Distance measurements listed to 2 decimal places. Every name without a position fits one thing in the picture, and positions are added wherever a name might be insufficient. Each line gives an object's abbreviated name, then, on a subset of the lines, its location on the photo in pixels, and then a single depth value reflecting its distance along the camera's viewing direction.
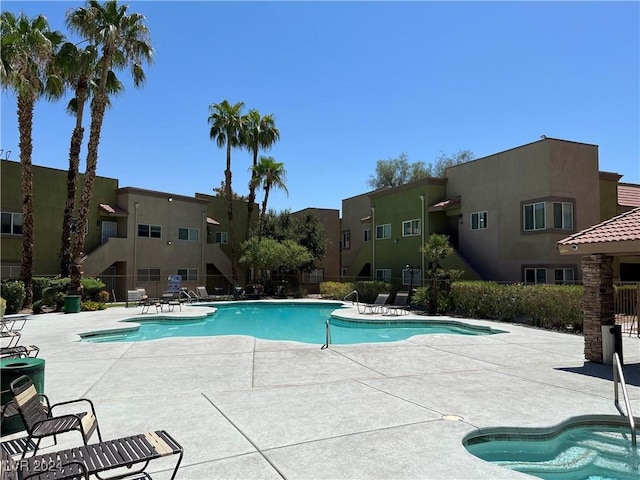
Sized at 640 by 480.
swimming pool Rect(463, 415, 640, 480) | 5.39
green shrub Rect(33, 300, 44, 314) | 21.88
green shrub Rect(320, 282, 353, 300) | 31.41
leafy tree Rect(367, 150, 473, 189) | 53.81
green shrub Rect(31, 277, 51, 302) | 23.47
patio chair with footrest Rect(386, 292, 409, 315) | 22.78
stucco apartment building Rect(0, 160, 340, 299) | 26.94
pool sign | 29.98
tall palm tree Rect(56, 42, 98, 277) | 23.36
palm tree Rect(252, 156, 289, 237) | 35.41
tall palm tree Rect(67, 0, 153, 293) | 23.06
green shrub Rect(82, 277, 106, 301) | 24.08
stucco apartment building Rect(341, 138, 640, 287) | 22.91
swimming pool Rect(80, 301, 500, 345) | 16.30
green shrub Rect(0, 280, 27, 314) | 20.75
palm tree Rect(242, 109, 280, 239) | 35.88
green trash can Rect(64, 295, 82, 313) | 22.09
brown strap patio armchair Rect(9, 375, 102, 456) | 4.35
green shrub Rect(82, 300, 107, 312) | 23.28
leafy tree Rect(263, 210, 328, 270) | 36.82
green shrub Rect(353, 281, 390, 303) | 28.66
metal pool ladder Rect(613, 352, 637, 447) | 5.79
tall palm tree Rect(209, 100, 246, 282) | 35.56
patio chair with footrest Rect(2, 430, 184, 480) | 3.40
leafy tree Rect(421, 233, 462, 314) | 22.09
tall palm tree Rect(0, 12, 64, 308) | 20.56
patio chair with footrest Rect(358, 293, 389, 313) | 23.02
